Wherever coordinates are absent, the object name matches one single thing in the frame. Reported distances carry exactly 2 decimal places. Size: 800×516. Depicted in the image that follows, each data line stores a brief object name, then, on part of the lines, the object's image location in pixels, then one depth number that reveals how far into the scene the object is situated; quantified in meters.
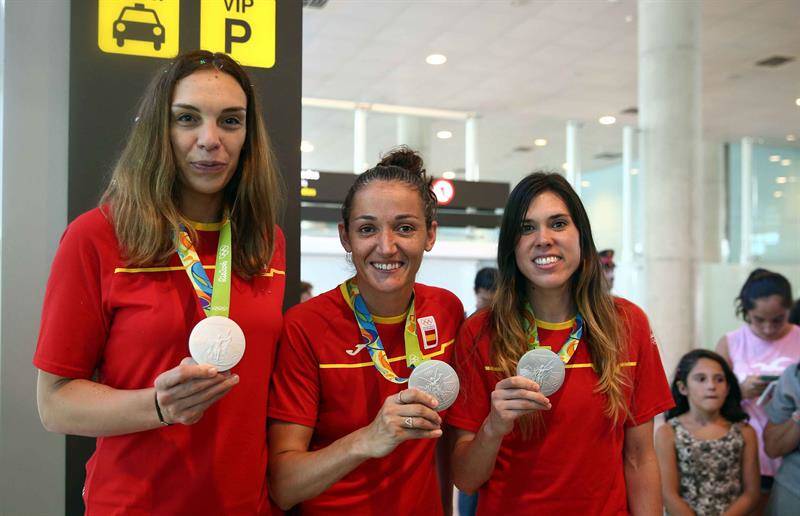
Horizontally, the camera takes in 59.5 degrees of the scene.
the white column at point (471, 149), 12.02
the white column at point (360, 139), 11.36
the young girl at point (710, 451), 3.71
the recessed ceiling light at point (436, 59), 9.22
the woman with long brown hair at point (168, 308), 1.69
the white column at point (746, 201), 14.60
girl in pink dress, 4.37
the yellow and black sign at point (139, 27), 2.45
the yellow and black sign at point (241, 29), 2.56
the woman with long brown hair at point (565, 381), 2.12
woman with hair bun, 1.99
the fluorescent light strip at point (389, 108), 11.46
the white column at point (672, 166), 7.13
